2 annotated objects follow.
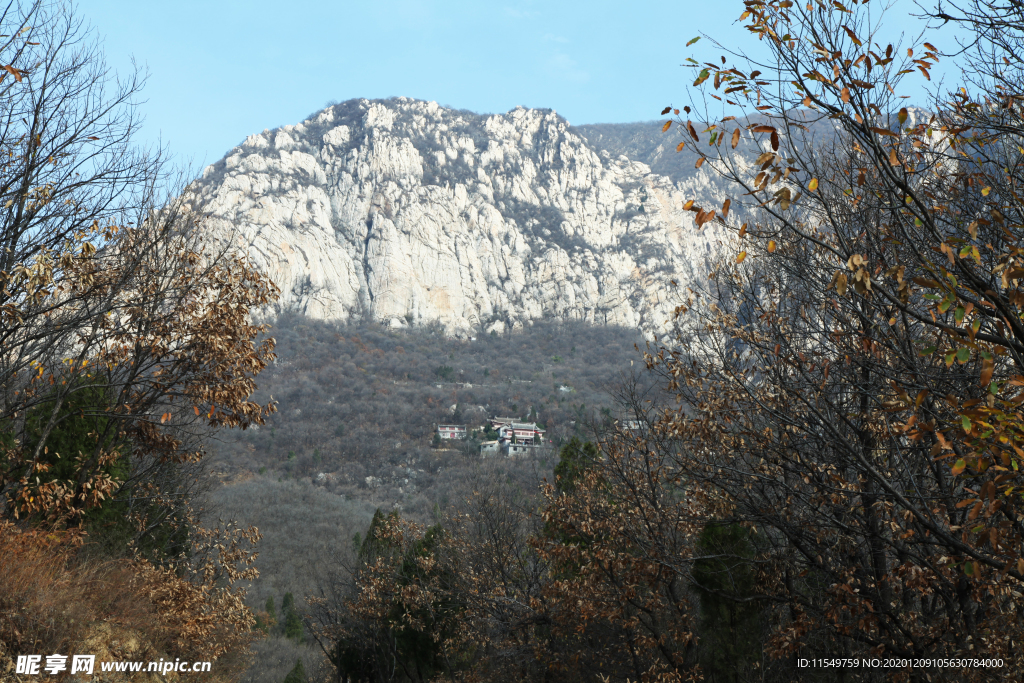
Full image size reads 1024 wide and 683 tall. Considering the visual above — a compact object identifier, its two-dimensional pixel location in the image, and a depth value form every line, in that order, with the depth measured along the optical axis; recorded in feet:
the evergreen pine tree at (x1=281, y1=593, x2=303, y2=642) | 136.67
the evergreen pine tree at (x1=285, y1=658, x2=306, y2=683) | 96.94
